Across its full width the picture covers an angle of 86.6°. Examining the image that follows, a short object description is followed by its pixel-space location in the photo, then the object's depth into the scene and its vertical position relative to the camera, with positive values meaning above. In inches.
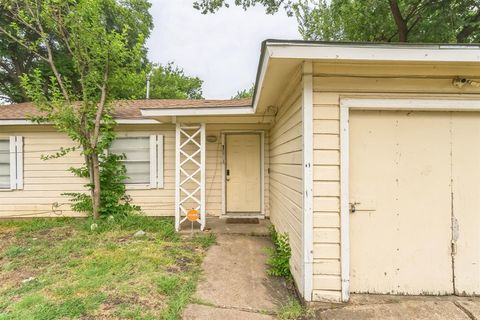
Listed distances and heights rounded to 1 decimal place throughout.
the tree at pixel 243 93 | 947.3 +265.9
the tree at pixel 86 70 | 181.9 +69.6
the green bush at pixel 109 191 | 211.9 -25.3
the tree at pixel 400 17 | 303.6 +185.2
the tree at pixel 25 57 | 480.6 +212.8
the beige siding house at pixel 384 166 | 92.6 -1.9
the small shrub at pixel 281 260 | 122.6 -49.8
